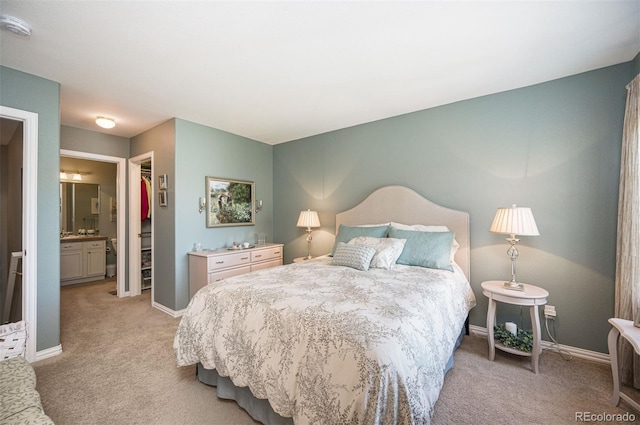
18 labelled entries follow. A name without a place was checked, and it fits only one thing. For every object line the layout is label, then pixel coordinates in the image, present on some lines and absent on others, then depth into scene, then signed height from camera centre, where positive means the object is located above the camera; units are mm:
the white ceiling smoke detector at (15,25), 1716 +1280
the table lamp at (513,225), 2278 -109
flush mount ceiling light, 3375 +1210
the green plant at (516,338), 2256 -1120
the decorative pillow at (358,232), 3136 -229
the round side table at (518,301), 2123 -742
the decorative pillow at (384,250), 2648 -381
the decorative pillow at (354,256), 2619 -440
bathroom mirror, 5352 +167
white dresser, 3355 -680
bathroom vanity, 4855 -843
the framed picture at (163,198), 3652 +231
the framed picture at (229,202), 3898 +194
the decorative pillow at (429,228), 2916 -176
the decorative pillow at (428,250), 2631 -385
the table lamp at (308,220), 3994 -96
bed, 1203 -711
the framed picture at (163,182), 3611 +449
